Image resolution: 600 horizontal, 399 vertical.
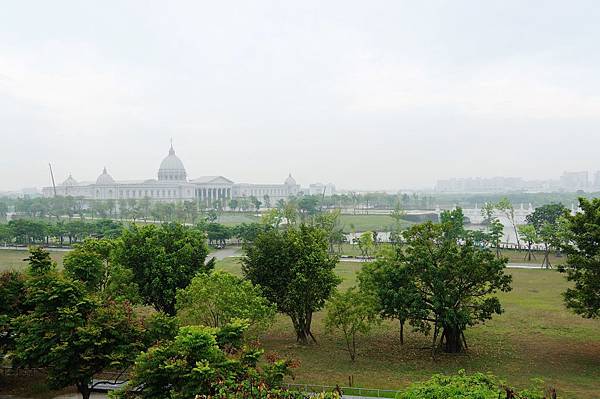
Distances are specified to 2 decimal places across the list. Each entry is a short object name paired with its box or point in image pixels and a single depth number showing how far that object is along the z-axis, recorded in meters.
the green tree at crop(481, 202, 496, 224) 68.19
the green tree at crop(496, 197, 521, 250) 58.80
